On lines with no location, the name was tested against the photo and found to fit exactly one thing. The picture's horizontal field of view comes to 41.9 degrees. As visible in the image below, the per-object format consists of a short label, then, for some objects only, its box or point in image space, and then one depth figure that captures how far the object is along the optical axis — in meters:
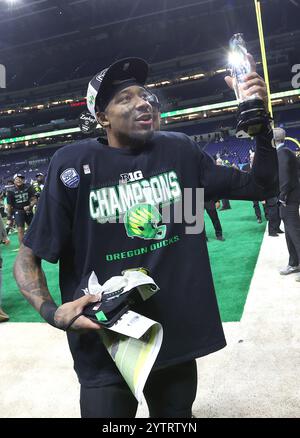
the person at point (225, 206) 12.77
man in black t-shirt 1.41
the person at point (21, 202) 9.52
